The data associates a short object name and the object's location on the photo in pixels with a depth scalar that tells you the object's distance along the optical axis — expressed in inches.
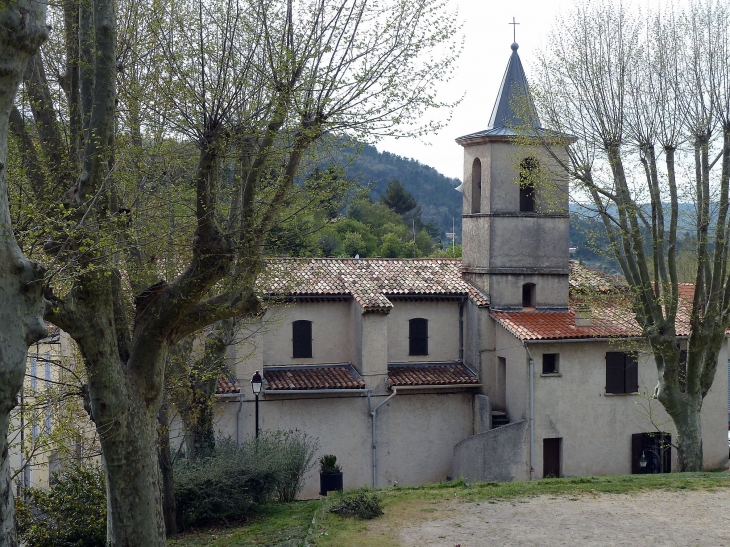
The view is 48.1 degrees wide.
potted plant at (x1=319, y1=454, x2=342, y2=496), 836.6
